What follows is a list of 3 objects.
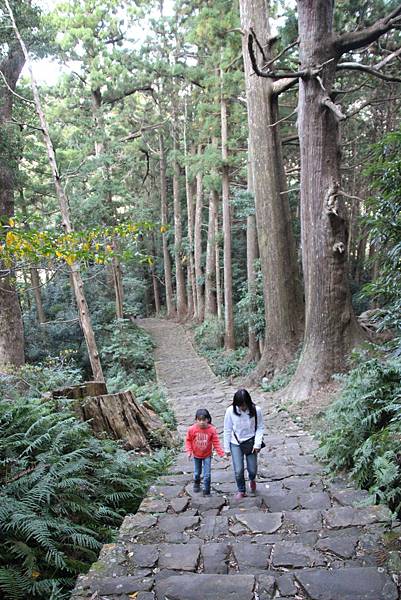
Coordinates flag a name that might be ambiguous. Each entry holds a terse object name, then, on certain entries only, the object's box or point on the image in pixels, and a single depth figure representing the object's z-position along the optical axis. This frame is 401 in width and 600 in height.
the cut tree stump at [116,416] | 5.39
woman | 4.26
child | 4.40
